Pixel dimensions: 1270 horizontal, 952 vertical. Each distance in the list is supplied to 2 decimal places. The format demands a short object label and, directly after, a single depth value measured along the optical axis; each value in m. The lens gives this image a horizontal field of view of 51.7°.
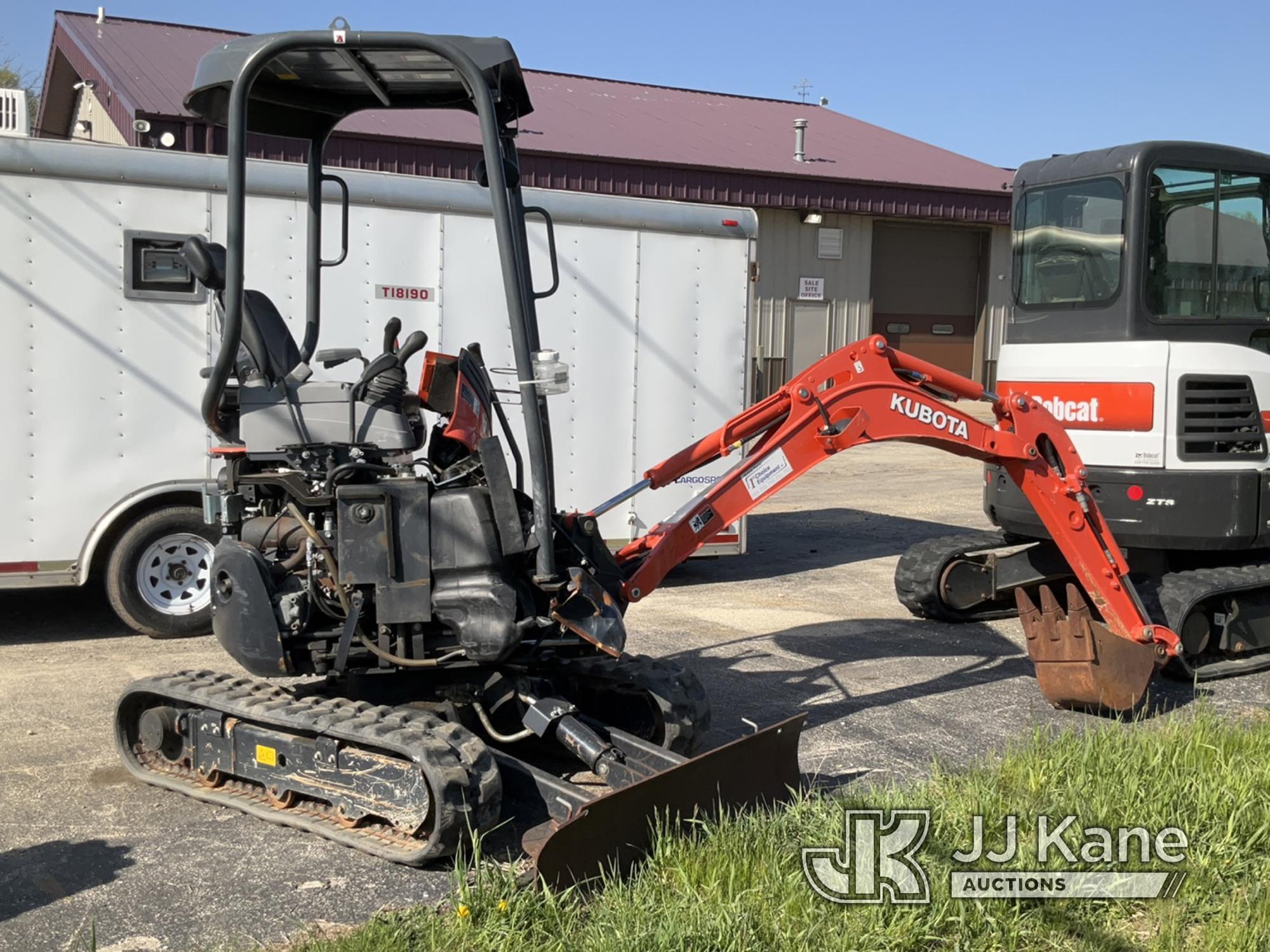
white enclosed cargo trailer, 8.42
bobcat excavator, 7.80
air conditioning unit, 9.02
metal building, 17.98
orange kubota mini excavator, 4.87
